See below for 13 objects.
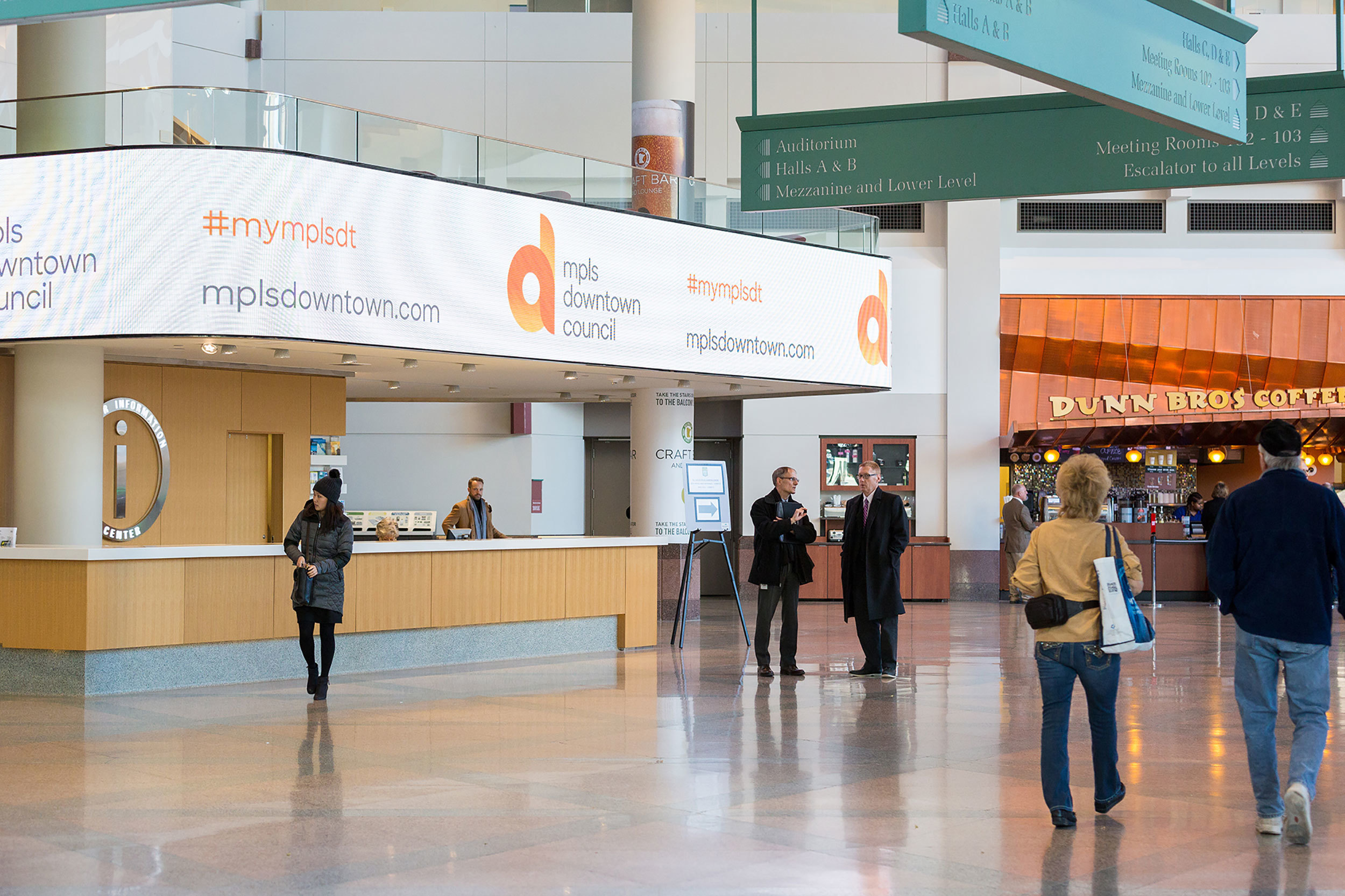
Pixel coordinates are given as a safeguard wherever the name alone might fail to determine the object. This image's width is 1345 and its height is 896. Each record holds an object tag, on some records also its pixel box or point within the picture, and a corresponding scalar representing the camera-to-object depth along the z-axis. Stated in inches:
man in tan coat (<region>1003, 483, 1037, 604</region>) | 749.9
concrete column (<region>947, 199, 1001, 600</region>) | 837.2
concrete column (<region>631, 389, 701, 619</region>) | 629.9
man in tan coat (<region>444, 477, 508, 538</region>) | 588.1
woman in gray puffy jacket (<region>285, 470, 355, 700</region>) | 386.3
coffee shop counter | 808.3
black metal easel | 534.9
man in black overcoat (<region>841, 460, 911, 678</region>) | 428.5
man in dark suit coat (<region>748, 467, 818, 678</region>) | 440.5
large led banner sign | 406.6
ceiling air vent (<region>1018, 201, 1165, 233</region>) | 856.9
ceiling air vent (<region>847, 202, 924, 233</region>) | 855.7
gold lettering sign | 759.1
